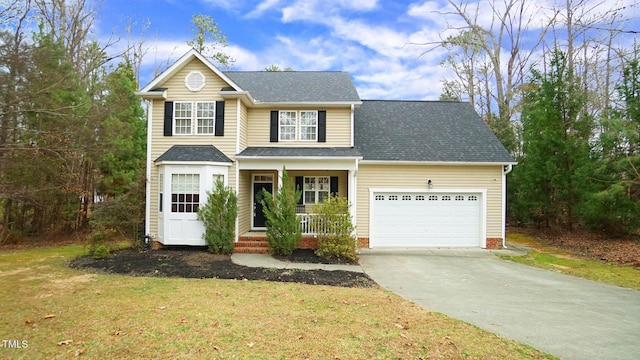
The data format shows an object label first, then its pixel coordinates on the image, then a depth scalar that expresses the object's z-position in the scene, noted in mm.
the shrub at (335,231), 10281
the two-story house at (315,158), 11383
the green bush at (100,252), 9830
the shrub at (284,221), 10391
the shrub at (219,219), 10578
